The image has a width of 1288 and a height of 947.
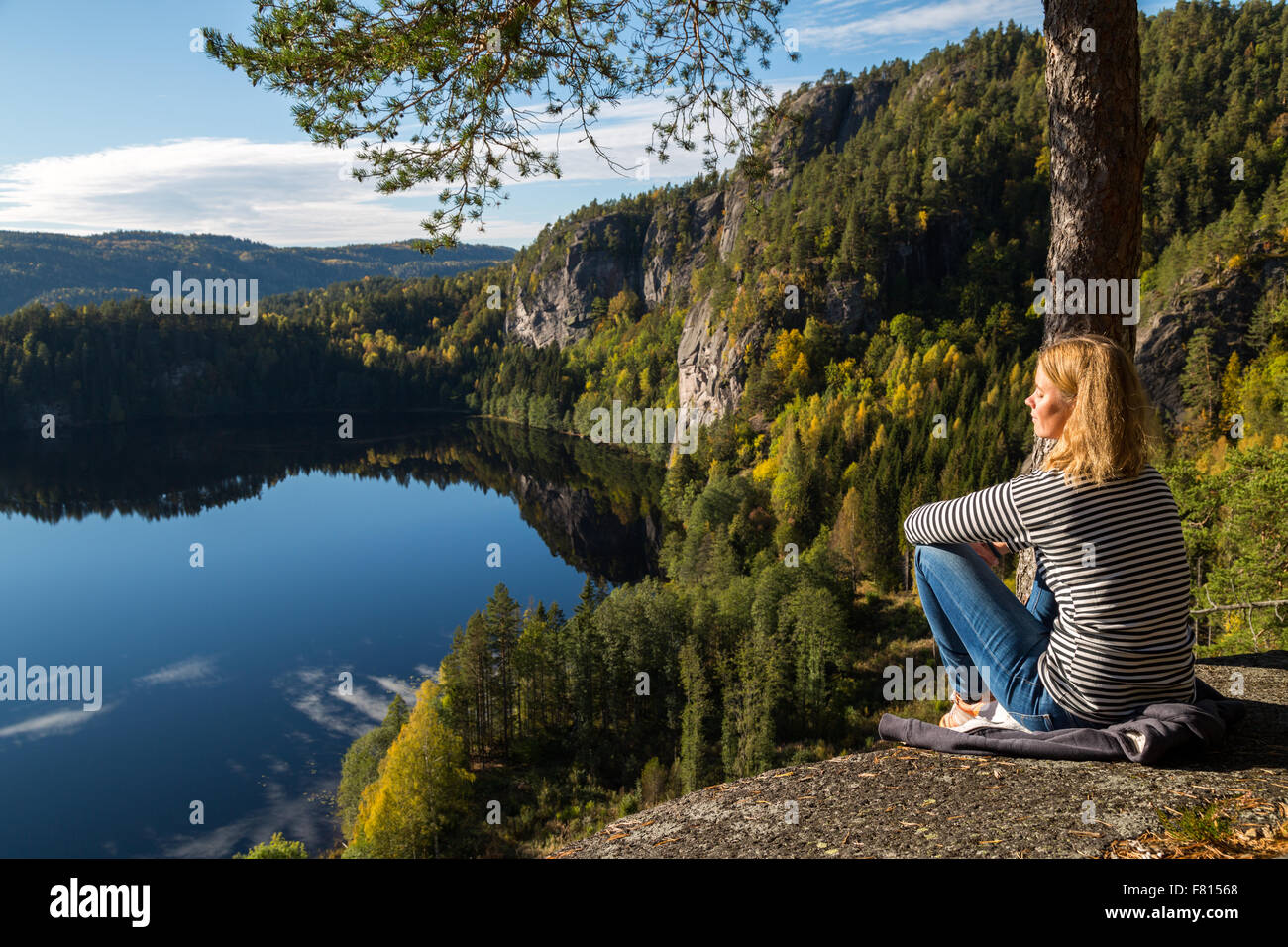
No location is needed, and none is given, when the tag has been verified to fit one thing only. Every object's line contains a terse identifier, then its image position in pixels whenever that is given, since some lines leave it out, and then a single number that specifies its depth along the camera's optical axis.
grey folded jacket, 3.38
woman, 3.20
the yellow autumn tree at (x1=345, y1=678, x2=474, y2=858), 25.27
